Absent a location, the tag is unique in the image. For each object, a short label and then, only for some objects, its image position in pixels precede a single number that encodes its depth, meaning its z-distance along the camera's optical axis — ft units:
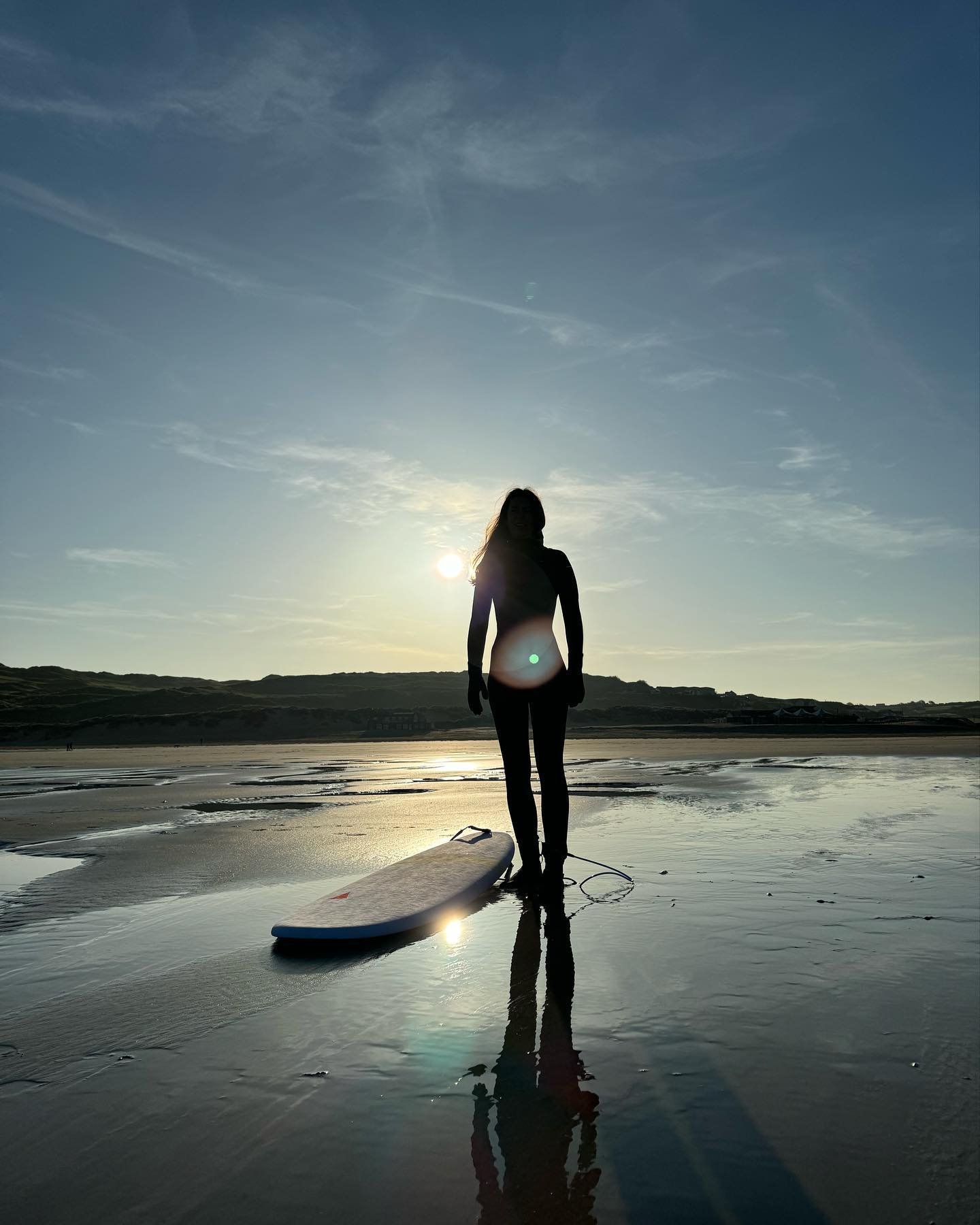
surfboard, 13.25
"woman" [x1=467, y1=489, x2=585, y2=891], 18.81
